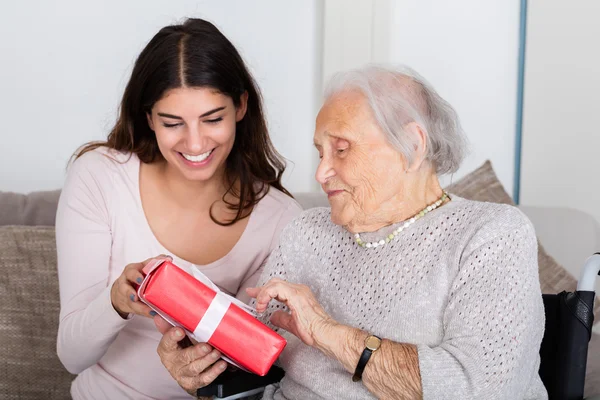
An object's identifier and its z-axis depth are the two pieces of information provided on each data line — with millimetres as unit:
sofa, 2244
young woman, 1968
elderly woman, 1621
